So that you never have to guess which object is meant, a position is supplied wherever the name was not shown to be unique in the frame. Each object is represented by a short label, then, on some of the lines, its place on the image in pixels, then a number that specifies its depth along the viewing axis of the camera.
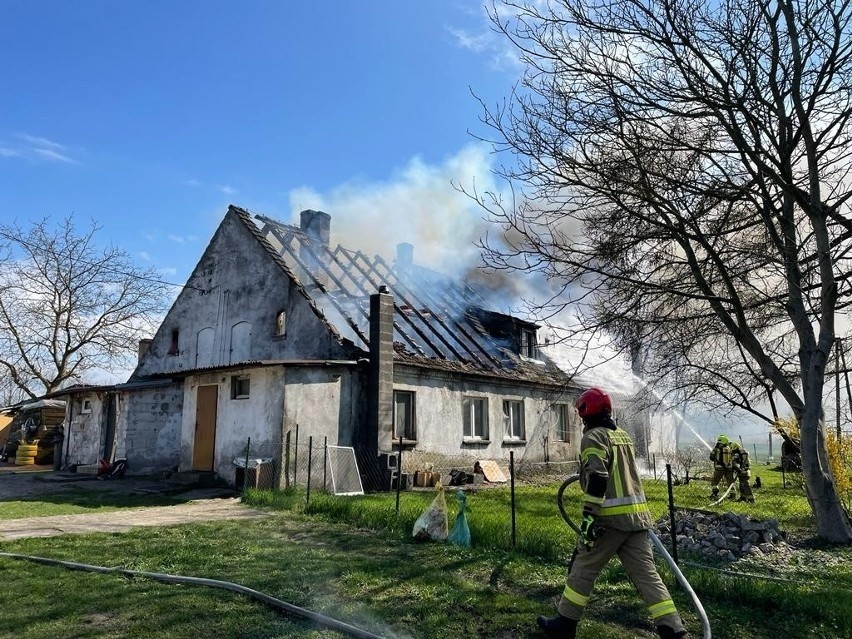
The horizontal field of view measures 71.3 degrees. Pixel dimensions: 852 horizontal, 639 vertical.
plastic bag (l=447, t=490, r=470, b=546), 7.56
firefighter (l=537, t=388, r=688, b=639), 4.30
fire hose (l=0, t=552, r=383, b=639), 4.39
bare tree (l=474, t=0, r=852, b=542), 7.98
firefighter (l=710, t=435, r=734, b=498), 14.57
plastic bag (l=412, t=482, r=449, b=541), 7.80
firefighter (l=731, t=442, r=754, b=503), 14.16
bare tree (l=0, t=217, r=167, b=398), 28.92
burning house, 14.82
